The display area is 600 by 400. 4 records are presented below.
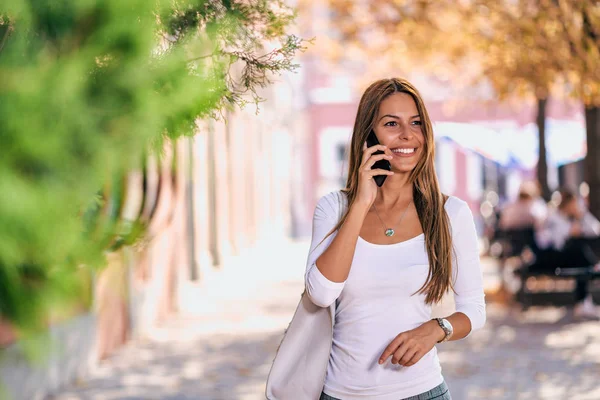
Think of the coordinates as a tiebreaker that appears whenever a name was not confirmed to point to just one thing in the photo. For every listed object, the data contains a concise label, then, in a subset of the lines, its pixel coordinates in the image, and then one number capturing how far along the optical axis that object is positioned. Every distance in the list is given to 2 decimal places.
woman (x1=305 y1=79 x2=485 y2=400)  2.68
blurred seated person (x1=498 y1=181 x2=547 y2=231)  15.98
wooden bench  12.34
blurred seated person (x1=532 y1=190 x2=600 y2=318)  12.44
